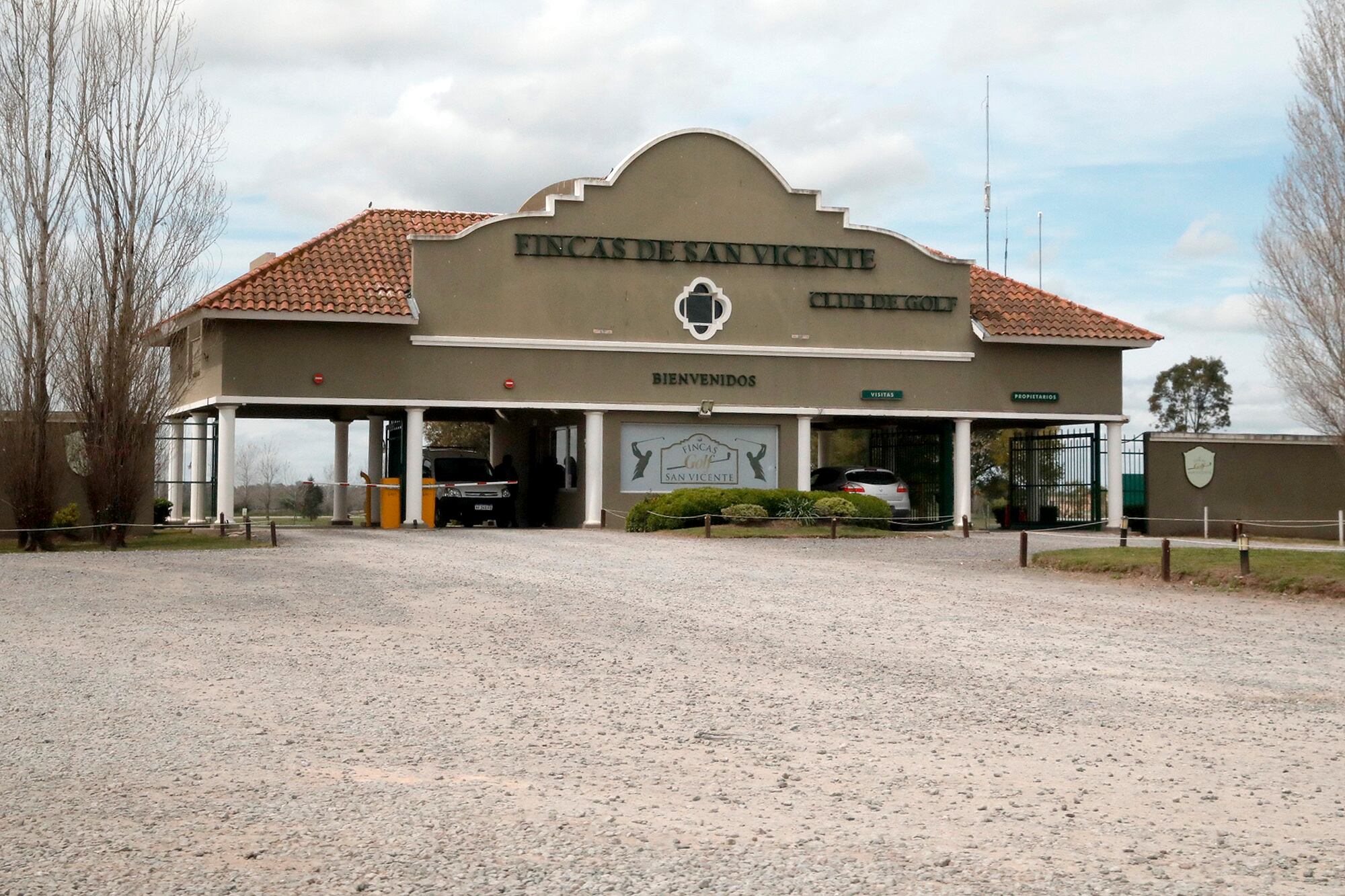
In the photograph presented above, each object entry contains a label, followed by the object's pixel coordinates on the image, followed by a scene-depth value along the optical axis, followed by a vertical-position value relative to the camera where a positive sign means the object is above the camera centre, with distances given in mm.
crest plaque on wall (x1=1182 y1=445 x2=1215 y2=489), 34812 +243
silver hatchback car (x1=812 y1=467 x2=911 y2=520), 32844 -188
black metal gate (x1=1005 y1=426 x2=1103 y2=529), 35750 -91
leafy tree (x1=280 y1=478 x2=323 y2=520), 50312 -972
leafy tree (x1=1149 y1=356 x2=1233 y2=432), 84188 +4966
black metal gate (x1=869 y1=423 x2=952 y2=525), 35906 +400
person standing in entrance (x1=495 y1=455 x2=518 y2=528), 35250 -288
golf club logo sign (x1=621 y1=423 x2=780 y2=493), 33406 +461
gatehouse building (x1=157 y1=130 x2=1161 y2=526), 31391 +3210
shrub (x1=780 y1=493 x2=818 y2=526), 29219 -645
